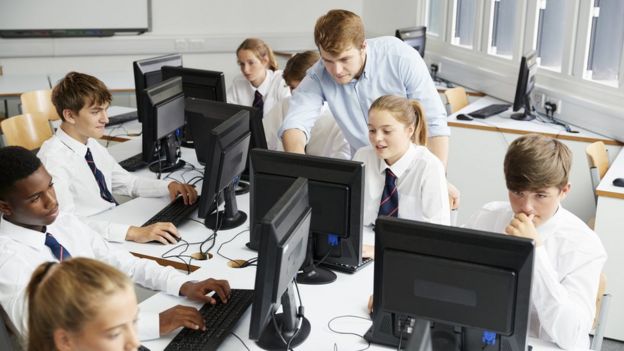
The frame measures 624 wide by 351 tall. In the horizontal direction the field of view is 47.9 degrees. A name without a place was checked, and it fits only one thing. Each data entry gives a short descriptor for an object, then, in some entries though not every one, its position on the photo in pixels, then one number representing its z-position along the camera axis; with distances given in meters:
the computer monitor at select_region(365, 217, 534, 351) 1.70
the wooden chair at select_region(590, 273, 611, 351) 2.30
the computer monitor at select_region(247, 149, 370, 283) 2.24
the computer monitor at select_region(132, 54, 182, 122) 4.11
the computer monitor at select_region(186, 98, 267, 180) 3.06
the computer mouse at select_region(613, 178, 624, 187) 3.49
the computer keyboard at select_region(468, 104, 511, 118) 4.95
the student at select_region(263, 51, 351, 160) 3.58
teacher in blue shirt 3.11
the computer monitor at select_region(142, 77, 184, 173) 3.31
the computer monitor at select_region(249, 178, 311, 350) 1.74
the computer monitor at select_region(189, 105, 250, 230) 2.57
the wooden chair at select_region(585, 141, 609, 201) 3.60
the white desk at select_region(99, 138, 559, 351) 2.04
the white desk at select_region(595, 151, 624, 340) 3.42
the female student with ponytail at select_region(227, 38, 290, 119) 4.38
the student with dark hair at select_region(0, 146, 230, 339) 1.98
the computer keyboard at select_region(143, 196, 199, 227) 2.95
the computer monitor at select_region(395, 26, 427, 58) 5.96
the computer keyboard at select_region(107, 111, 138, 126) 4.70
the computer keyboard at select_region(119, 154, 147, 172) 3.70
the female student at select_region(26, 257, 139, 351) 1.42
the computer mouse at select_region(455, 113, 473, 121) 4.91
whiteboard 6.52
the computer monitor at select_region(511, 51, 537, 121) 4.59
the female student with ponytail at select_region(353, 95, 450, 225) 2.70
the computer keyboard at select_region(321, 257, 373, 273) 2.47
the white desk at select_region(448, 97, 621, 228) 4.69
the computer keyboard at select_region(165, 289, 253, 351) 1.99
